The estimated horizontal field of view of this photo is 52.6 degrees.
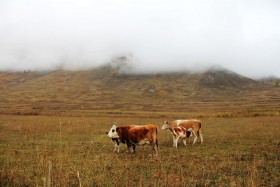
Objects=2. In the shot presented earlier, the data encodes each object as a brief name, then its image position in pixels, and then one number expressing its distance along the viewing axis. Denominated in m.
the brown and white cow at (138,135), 18.06
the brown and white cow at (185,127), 22.41
